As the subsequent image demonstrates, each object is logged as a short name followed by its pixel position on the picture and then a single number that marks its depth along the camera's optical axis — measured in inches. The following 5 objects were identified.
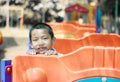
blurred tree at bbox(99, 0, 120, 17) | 773.9
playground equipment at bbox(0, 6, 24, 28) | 399.8
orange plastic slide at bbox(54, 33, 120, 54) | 152.8
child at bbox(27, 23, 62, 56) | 99.5
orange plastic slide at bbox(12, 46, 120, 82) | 87.6
